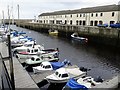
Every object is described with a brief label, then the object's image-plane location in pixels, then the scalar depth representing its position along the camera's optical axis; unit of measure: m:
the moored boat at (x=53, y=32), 30.66
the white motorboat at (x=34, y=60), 10.71
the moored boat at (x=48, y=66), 9.18
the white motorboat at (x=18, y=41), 16.57
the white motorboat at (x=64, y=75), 7.80
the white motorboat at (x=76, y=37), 22.61
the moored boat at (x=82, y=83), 6.82
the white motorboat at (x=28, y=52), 12.20
